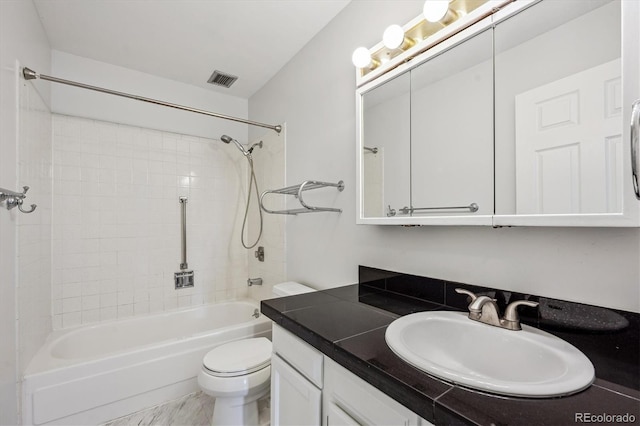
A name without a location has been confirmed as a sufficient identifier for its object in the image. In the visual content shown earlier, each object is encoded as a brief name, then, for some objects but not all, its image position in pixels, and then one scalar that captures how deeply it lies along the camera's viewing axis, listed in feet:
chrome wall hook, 3.93
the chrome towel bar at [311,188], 5.31
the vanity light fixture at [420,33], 3.31
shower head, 8.43
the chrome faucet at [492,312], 2.76
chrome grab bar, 8.50
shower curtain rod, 5.01
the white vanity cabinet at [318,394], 2.26
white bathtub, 4.90
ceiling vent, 8.09
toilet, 4.79
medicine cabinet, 2.38
